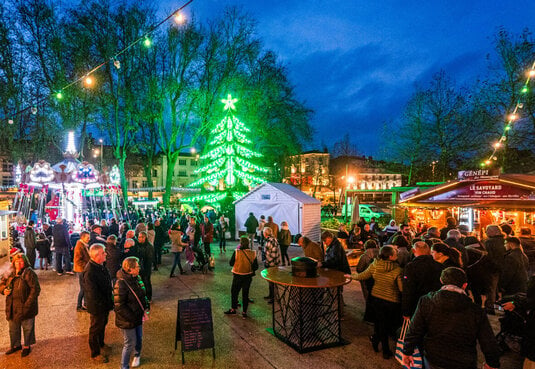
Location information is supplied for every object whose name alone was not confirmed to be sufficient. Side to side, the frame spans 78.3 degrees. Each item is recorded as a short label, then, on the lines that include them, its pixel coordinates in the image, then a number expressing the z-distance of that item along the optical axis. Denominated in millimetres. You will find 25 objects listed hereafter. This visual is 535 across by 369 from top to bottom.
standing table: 5082
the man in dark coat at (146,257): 7008
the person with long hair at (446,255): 4602
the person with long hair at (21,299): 4801
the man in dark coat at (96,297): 4688
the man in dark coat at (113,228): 11375
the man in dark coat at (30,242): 9531
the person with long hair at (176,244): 9266
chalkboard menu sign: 4703
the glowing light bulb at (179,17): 8195
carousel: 13648
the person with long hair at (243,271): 6363
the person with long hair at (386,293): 4691
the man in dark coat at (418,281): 4176
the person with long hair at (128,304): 4238
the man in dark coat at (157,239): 10539
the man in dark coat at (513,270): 6012
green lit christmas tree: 20906
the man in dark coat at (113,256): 6766
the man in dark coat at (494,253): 6078
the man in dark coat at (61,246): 9516
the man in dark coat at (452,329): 2768
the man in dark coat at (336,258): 6211
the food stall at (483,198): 10641
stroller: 9906
